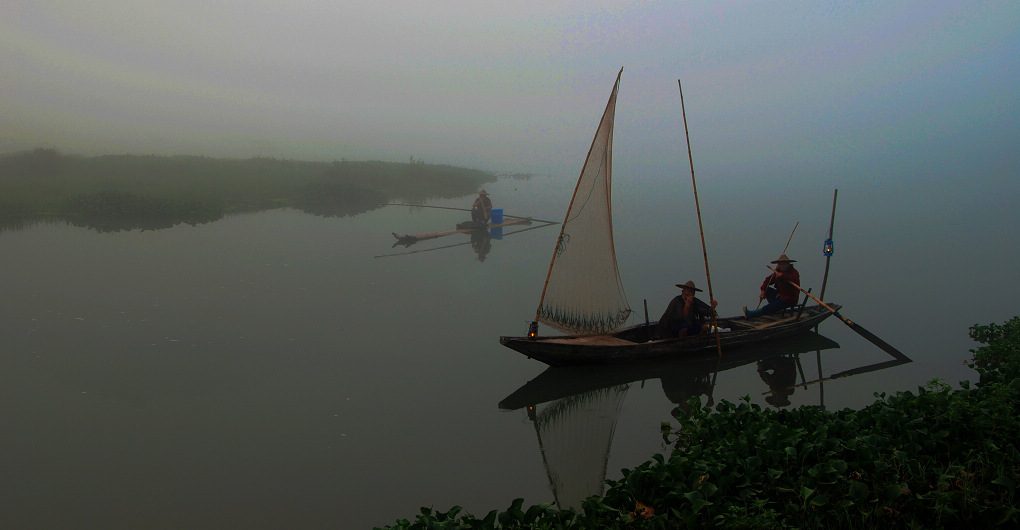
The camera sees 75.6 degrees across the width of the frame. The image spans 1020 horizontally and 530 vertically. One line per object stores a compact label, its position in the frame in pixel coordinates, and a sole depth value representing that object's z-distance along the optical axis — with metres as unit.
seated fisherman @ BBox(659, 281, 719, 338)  10.45
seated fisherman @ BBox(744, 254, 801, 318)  12.06
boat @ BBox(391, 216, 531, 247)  22.20
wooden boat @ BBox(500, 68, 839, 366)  9.80
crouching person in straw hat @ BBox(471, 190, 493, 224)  24.58
